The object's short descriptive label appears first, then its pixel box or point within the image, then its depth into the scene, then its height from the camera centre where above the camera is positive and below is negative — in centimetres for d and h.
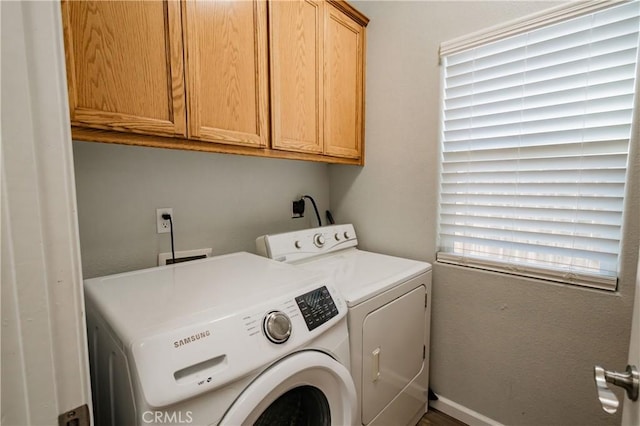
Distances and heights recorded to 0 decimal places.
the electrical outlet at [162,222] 134 -16
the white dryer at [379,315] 113 -57
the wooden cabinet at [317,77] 136 +62
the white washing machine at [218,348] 62 -41
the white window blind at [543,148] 115 +19
